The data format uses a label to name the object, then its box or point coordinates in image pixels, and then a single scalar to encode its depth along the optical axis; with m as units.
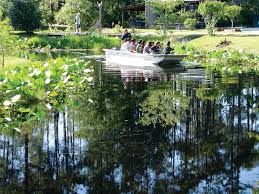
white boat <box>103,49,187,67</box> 25.22
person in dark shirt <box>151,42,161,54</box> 26.17
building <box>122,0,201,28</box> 51.47
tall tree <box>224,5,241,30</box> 41.84
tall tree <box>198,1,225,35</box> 39.53
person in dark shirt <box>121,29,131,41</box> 30.64
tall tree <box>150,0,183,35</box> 42.88
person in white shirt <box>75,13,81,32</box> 44.50
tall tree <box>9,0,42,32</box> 42.38
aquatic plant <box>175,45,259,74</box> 24.82
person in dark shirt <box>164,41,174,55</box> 26.06
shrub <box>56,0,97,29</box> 47.62
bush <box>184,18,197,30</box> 44.72
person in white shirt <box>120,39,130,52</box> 28.05
